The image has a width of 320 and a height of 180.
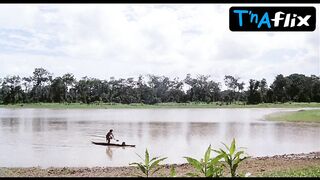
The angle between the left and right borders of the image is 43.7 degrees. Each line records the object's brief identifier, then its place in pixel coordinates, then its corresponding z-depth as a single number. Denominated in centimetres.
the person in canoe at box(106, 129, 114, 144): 1721
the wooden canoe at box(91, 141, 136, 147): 1716
